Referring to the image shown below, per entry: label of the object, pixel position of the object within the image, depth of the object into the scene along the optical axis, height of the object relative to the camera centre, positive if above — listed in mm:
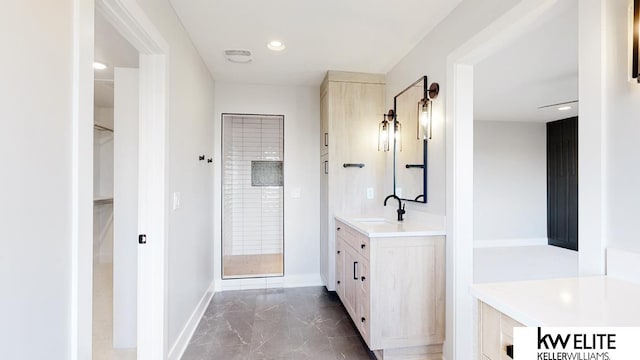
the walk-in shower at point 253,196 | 4148 -221
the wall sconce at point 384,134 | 3211 +511
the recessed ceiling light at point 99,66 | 2900 +1128
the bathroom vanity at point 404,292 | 2119 -789
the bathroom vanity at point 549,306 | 794 -357
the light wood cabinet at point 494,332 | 893 -472
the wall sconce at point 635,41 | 984 +462
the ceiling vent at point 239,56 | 2865 +1215
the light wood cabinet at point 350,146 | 3330 +394
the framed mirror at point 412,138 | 2428 +383
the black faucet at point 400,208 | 2776 -260
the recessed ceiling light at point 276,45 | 2647 +1216
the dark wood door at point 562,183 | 5676 -31
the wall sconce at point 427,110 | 2336 +568
